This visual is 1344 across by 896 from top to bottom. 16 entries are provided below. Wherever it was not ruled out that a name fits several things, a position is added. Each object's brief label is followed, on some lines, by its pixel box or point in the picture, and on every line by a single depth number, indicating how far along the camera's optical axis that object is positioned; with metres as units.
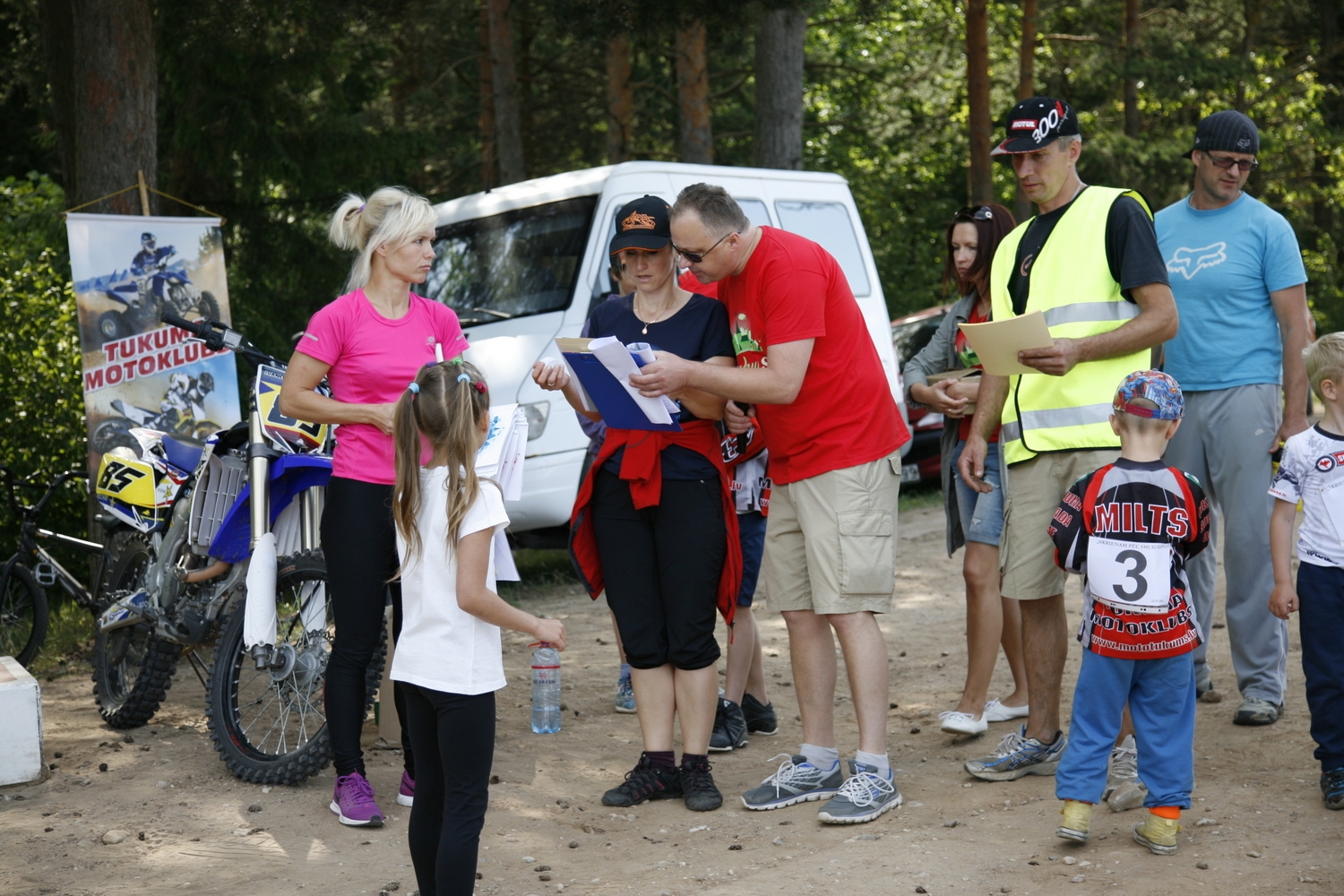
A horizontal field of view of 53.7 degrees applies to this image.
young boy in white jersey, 4.04
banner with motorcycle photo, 6.76
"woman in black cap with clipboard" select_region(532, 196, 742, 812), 4.41
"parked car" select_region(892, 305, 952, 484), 12.12
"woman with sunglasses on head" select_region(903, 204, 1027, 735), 5.05
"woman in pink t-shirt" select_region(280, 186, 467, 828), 4.21
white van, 7.74
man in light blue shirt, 4.86
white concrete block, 4.66
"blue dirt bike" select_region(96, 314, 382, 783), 4.61
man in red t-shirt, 4.20
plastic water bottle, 5.43
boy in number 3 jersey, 3.70
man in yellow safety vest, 4.13
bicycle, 6.75
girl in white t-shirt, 3.25
